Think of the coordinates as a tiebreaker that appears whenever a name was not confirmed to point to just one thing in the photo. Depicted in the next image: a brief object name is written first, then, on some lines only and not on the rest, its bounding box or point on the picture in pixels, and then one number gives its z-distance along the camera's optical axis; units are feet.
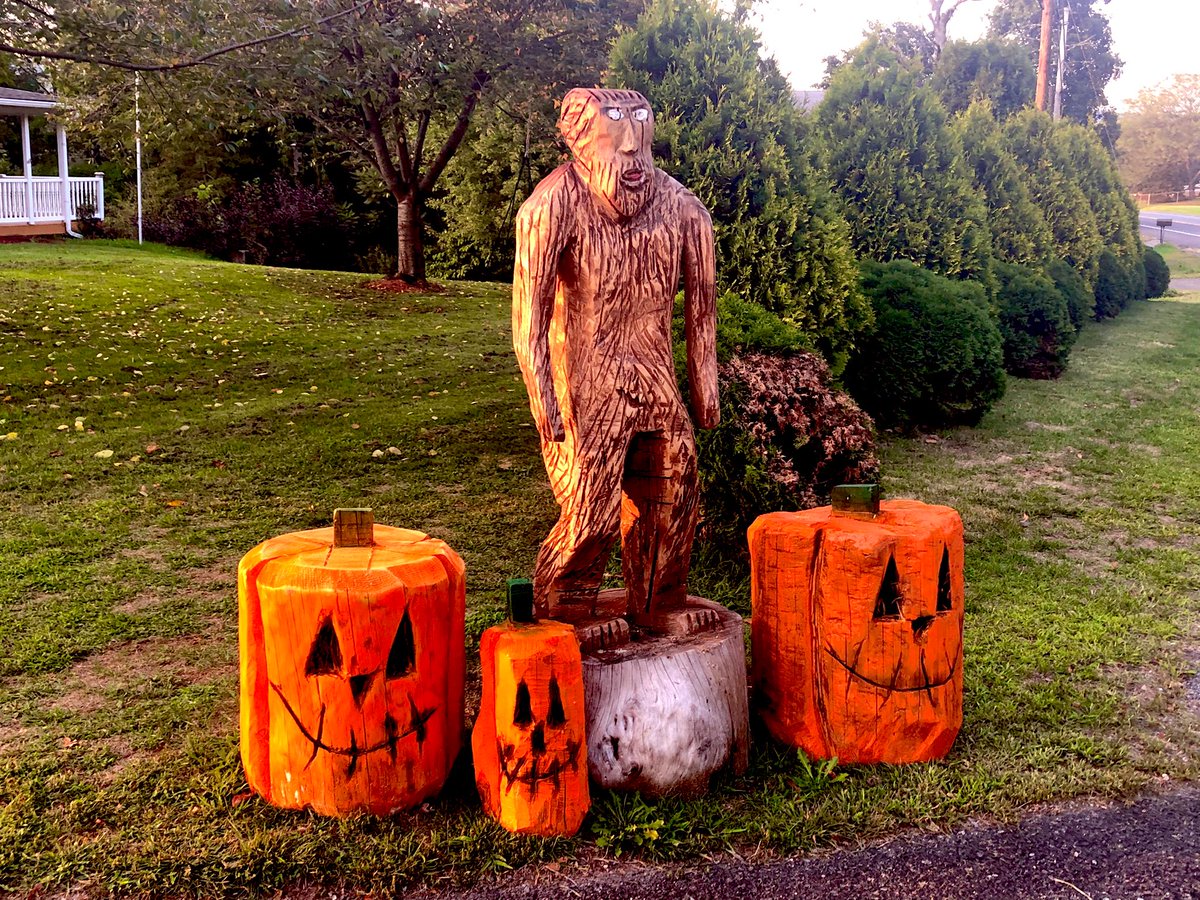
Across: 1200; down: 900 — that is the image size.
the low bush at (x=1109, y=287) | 57.72
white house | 63.26
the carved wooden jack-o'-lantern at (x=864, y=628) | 10.40
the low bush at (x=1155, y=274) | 70.49
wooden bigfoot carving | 10.03
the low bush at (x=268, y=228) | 67.51
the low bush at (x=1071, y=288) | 45.28
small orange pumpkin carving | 9.23
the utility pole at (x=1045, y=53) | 82.48
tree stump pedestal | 10.07
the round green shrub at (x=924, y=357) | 27.76
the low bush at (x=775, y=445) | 16.65
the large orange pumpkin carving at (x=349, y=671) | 9.18
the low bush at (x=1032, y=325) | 38.17
